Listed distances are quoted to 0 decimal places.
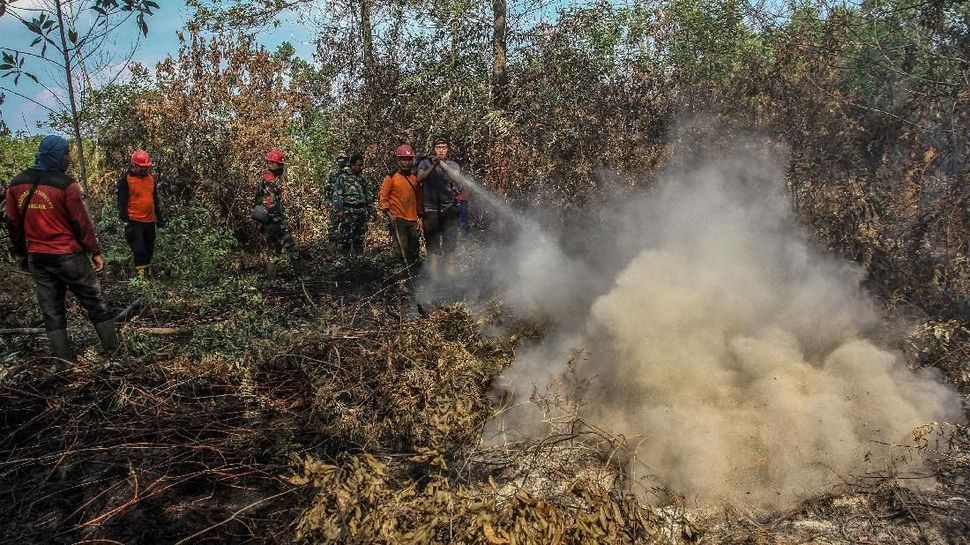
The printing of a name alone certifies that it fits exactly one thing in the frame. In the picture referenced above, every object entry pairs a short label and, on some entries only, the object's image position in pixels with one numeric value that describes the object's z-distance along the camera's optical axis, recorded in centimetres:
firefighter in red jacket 518
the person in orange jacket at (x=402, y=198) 804
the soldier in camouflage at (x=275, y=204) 880
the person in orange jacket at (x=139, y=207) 813
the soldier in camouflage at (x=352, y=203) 937
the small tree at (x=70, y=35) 566
